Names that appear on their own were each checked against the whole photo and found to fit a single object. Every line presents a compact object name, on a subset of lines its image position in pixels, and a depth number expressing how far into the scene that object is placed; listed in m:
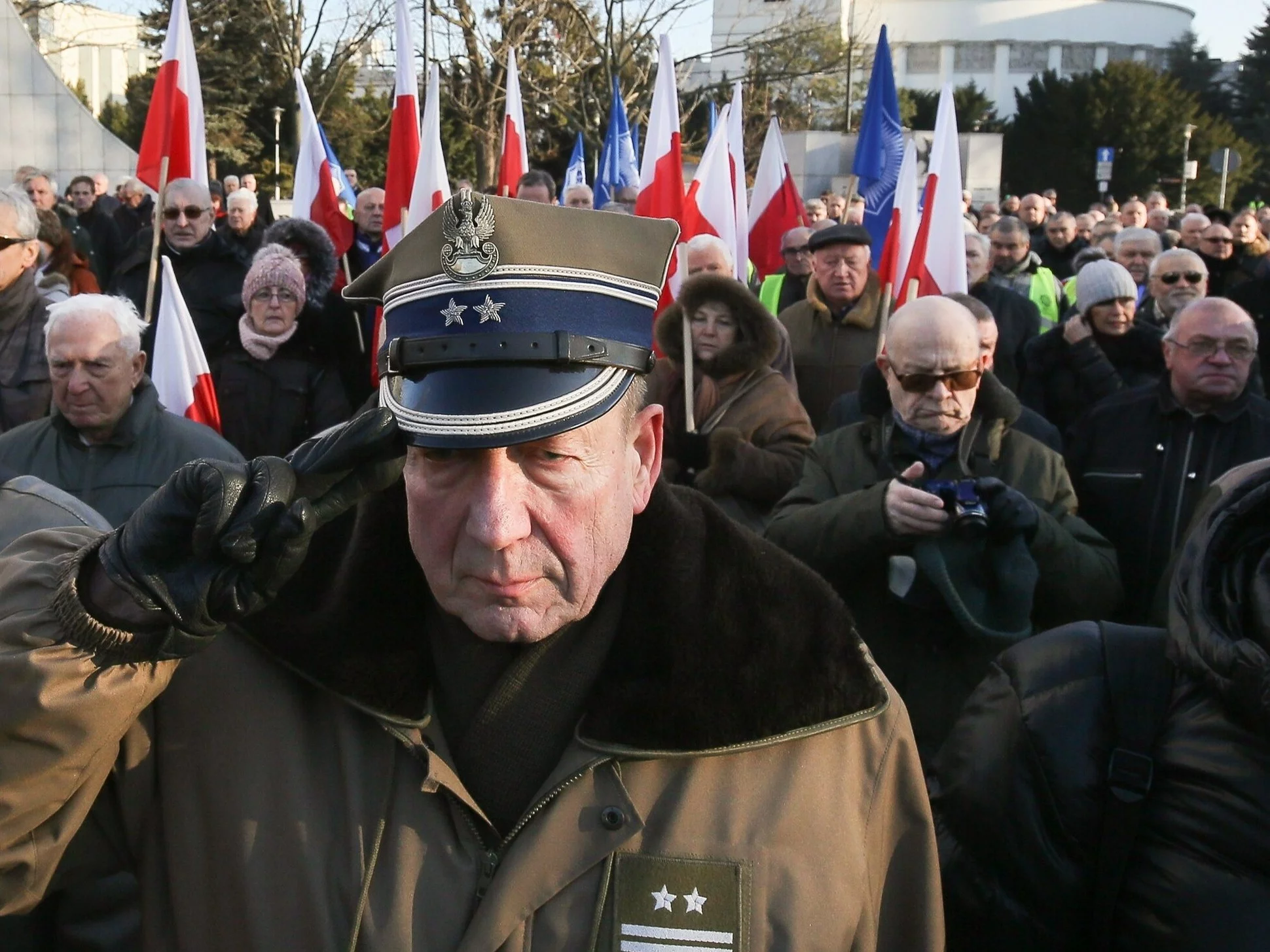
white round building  78.69
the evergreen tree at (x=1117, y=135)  46.14
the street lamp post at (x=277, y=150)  26.52
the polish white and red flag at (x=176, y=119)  7.08
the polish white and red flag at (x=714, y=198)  7.45
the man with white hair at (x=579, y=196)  10.83
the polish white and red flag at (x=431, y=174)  7.01
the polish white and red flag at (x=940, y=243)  6.55
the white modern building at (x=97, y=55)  42.34
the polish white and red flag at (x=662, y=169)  6.96
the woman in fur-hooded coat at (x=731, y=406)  4.82
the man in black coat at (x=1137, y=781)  1.87
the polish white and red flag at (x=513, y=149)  9.01
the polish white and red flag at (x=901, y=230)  7.03
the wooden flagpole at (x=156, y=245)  6.34
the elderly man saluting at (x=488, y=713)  1.71
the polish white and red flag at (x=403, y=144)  7.35
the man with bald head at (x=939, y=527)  3.57
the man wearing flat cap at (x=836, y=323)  6.41
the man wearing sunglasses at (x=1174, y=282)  7.06
